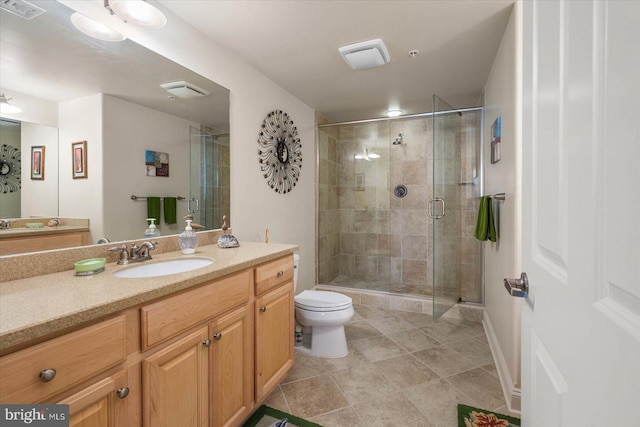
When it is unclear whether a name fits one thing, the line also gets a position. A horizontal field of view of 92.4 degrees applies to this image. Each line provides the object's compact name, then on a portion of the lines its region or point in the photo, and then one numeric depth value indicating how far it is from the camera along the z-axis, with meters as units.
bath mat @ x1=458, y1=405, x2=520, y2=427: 1.62
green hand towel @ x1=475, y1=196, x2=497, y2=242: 2.29
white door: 0.39
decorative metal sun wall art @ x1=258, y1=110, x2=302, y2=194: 2.68
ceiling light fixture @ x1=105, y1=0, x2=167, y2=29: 1.39
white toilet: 2.31
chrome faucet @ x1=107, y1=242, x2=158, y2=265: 1.47
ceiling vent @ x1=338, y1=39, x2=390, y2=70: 2.16
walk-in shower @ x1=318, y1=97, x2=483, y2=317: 3.51
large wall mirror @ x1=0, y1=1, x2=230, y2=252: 1.28
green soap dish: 1.23
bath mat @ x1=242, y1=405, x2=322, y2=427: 1.63
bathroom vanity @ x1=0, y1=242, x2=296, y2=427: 0.78
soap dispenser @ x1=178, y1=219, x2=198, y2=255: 1.77
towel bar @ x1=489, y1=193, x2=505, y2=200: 2.06
